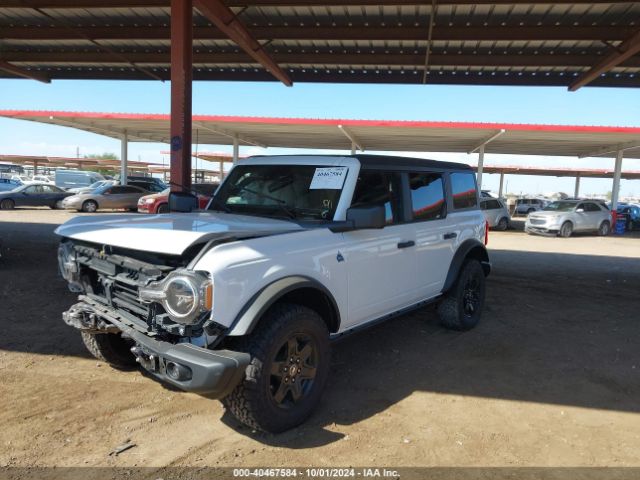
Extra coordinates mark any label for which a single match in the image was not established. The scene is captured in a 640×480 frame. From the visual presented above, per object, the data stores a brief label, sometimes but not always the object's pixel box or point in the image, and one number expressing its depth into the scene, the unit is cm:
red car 1966
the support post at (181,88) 770
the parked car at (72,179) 3710
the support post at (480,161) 2342
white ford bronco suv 276
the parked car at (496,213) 2209
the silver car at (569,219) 2027
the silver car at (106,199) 2219
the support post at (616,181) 2298
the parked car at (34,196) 2227
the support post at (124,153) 2579
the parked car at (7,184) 2901
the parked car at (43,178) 4424
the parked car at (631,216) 2558
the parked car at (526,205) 3794
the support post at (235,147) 2517
